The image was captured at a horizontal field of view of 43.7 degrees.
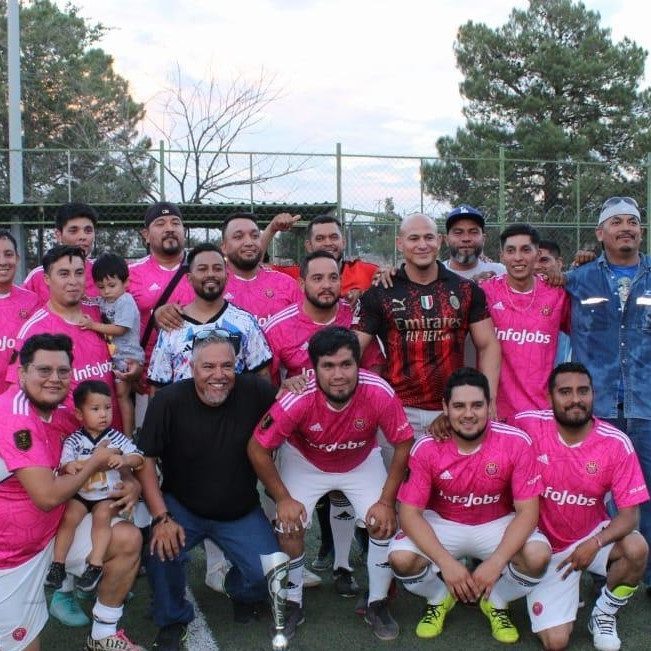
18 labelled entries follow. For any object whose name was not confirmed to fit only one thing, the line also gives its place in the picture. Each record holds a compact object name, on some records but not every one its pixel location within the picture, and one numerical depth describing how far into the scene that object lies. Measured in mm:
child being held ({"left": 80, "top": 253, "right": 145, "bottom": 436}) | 5184
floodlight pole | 18031
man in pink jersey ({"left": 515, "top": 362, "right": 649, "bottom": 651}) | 4293
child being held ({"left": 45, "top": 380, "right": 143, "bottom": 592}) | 4180
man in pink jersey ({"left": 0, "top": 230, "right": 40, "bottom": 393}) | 4980
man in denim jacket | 4934
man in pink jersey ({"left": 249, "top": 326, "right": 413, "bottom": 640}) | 4496
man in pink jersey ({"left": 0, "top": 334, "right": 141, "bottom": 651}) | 3885
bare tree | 16516
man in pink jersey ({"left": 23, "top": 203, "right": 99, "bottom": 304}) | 5543
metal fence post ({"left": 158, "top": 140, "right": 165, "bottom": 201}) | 15391
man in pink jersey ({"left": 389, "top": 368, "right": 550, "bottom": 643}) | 4305
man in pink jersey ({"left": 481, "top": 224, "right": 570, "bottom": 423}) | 5180
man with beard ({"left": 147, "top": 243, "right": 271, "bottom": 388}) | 4848
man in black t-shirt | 4504
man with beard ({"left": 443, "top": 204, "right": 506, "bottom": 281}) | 5727
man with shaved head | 4945
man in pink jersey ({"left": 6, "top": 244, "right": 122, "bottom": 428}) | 4809
